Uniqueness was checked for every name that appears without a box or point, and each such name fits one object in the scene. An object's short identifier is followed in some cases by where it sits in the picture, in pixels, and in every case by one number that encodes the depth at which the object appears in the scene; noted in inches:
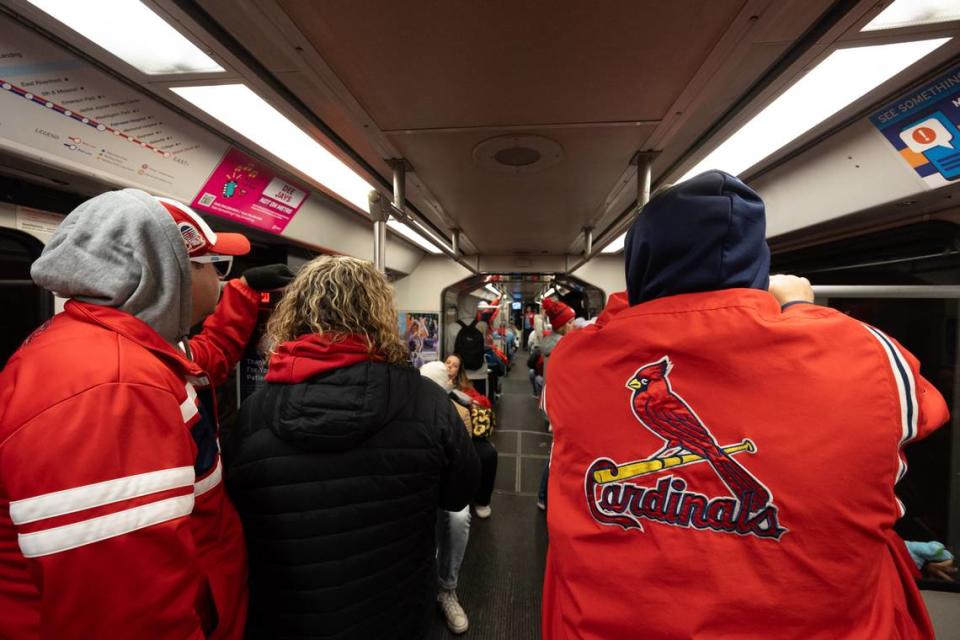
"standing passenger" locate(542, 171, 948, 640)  25.3
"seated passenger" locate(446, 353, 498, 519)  107.5
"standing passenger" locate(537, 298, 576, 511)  153.8
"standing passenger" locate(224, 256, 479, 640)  42.9
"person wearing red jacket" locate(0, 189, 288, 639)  25.1
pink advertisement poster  83.9
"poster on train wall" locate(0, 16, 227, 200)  47.0
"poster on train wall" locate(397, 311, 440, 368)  237.5
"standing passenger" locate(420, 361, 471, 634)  89.6
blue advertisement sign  54.2
